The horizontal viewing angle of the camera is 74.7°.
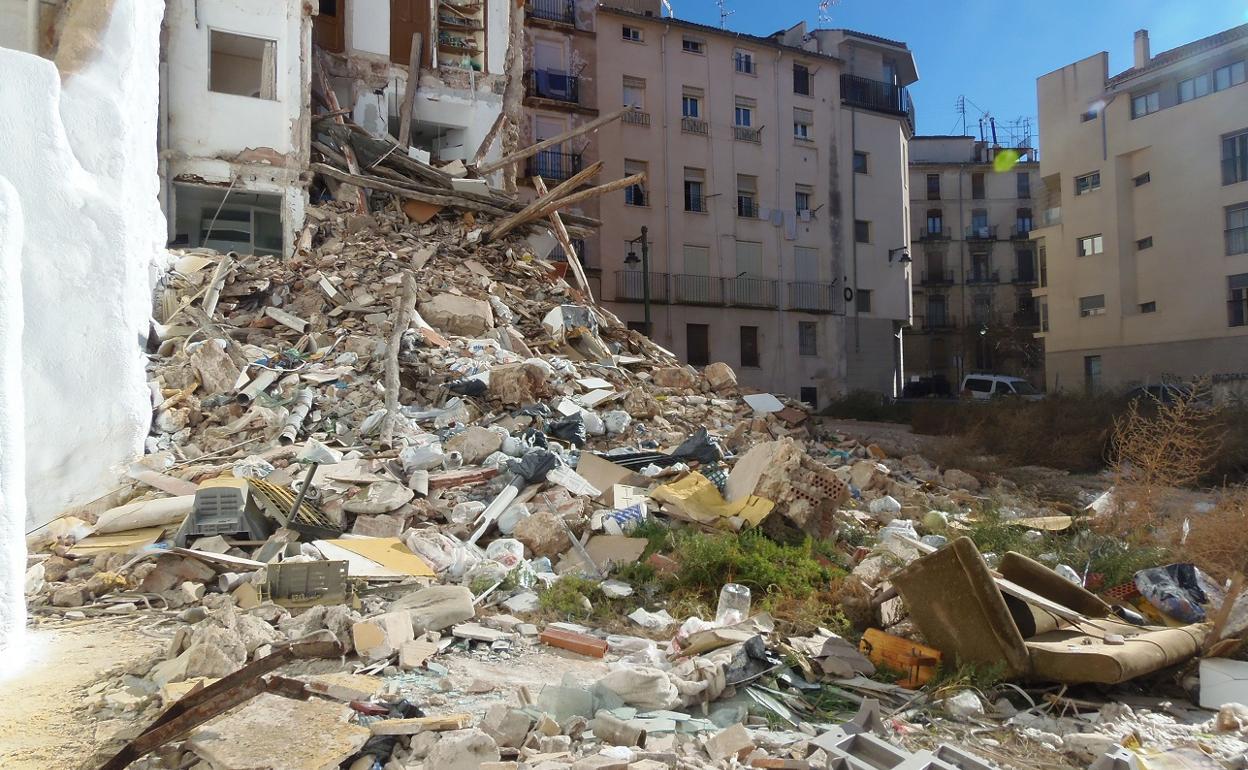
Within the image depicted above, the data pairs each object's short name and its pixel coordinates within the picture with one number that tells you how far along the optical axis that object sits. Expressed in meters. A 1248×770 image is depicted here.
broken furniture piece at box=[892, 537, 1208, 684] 4.15
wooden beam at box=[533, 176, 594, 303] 17.19
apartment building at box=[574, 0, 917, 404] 27.30
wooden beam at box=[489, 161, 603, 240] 16.38
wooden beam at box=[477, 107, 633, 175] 18.05
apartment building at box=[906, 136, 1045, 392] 43.22
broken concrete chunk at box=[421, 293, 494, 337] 13.28
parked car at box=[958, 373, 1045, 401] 27.58
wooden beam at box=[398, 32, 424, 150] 18.30
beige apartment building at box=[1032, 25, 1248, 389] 24.45
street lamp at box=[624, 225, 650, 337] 22.25
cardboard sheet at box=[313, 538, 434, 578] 6.29
